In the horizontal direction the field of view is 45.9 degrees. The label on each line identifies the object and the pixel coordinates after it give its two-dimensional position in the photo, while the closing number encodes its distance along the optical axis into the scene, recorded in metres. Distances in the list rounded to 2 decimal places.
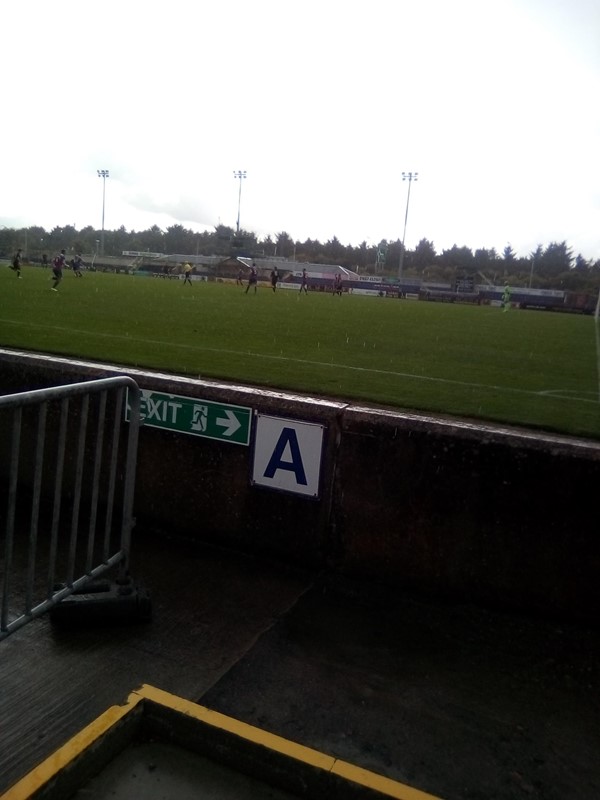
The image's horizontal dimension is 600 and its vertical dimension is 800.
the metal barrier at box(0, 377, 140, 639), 3.47
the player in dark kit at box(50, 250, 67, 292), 29.91
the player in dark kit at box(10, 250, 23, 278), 38.32
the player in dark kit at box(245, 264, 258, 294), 44.50
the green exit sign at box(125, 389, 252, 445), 5.07
